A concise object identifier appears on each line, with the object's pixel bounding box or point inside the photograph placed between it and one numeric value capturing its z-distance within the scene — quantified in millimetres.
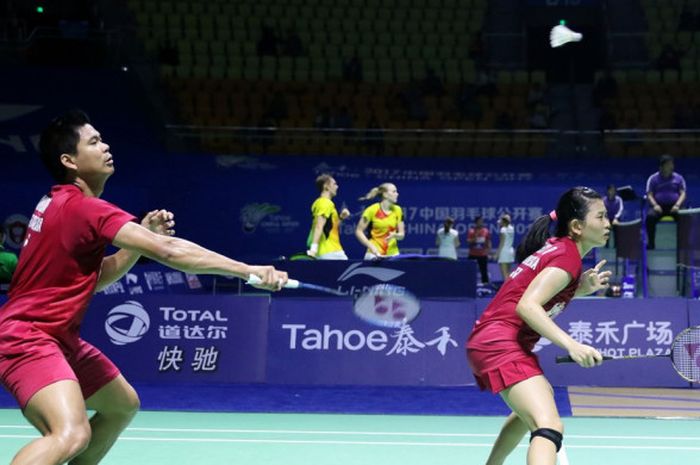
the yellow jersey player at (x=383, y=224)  12000
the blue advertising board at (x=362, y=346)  9625
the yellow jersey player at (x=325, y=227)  11312
